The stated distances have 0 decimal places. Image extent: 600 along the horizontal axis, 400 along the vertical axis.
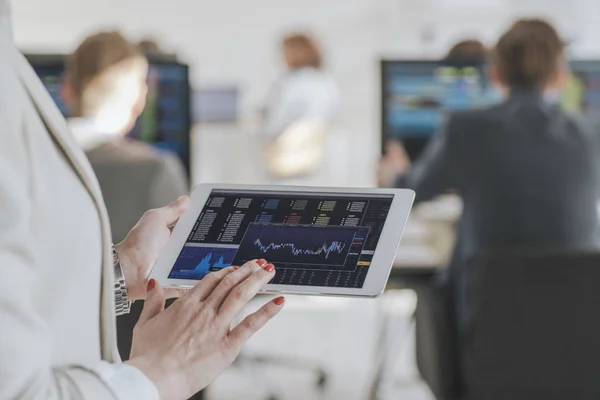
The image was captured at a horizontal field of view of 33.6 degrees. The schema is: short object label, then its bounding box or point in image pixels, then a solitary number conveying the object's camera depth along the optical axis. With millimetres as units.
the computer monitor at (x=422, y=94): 2902
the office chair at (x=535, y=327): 1922
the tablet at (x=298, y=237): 880
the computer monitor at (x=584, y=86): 2967
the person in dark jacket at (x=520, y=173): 2262
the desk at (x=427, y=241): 2633
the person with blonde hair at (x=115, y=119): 2047
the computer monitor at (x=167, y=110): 2582
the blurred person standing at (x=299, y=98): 5750
